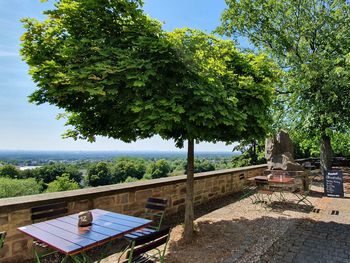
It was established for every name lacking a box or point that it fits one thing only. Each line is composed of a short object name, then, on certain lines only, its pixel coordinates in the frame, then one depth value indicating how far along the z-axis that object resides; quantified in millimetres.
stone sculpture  11226
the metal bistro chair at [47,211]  4391
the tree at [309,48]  11461
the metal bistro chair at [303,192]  8714
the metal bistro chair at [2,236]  3158
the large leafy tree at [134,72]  3785
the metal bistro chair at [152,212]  4196
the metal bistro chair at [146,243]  2957
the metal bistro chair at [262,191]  7906
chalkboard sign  9234
